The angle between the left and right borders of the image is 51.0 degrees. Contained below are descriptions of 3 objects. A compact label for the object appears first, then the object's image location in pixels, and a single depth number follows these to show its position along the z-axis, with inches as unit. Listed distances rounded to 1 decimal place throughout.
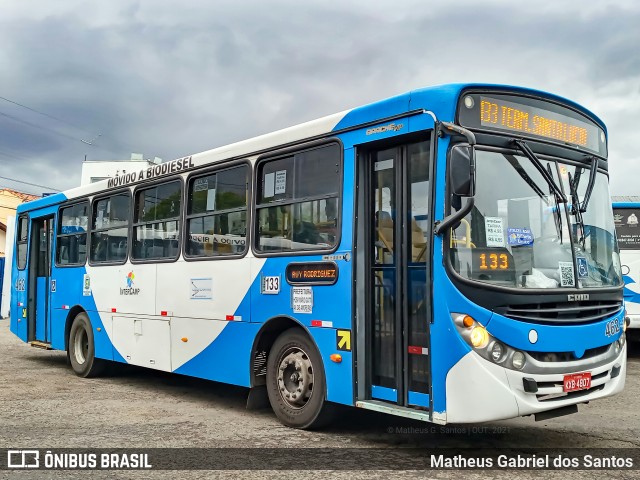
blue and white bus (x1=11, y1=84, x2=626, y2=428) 206.5
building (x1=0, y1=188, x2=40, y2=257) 1931.6
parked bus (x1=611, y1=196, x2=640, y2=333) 509.4
